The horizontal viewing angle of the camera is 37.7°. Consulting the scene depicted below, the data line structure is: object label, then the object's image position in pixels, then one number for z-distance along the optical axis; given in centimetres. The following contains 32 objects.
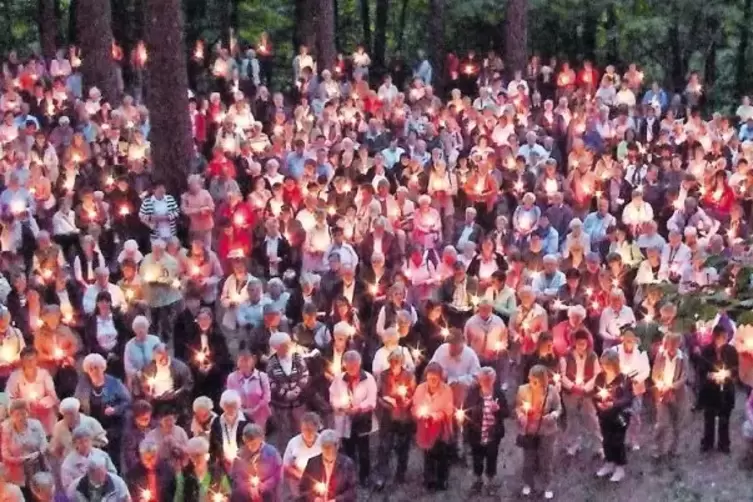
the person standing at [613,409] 1048
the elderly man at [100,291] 1167
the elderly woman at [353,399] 1026
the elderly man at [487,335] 1157
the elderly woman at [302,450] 911
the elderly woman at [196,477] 876
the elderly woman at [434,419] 1021
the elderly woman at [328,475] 892
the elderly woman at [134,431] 936
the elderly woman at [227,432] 929
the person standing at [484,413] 1014
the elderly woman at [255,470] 896
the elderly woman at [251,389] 1019
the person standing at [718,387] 1097
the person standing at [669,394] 1072
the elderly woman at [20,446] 907
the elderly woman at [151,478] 880
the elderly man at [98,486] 840
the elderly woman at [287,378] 1055
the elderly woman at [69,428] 902
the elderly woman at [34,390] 980
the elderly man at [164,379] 1017
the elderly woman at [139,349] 1038
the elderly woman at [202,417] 928
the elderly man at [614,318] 1138
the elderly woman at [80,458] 866
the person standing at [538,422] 1008
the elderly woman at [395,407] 1041
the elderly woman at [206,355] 1101
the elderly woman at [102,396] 984
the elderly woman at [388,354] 1058
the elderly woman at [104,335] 1112
